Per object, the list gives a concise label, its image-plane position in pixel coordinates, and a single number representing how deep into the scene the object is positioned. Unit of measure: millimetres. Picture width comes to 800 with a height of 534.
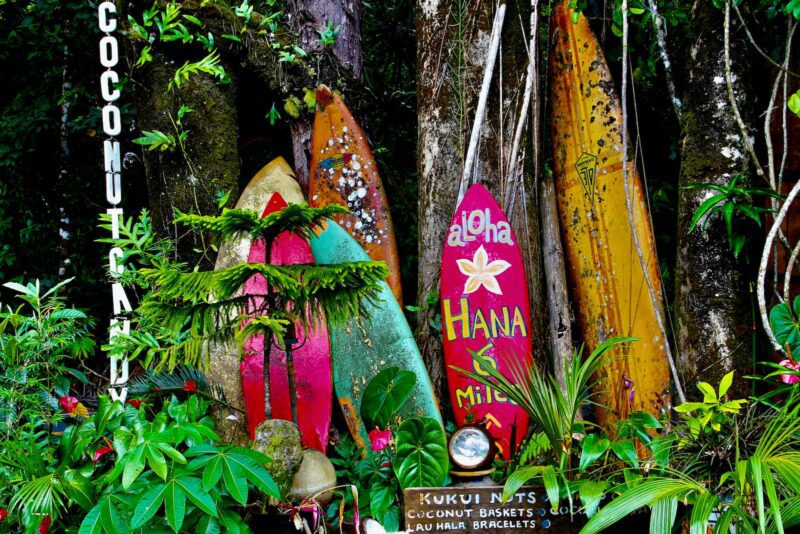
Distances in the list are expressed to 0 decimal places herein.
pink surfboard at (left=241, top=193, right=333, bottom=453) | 3229
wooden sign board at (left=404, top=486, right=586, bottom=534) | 2422
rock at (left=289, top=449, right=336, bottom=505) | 2668
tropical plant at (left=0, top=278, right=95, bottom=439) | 2846
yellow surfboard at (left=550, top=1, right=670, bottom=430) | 3291
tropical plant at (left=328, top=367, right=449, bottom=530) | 2672
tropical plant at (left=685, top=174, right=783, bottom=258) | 2910
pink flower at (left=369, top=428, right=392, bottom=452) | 2670
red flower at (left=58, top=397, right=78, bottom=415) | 2826
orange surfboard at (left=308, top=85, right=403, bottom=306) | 3721
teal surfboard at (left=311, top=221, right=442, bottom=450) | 3234
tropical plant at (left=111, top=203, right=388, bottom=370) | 2574
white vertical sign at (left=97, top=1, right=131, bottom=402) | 3684
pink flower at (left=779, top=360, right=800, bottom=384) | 2447
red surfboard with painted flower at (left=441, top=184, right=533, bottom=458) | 3184
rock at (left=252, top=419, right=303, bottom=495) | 2576
